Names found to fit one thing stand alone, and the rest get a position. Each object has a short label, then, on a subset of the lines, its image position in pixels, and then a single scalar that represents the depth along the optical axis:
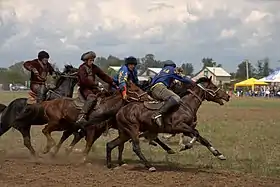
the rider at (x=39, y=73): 15.42
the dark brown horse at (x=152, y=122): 12.26
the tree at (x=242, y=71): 144.62
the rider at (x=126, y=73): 13.14
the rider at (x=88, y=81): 13.78
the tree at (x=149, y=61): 149.35
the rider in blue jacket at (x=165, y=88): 12.33
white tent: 70.15
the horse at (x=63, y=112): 13.60
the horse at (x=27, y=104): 15.38
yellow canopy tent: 85.93
